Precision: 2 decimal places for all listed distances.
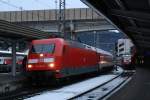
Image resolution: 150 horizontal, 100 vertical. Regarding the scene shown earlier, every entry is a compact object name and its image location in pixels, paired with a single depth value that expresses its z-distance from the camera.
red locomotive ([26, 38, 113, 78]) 25.83
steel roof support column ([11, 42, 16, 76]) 29.09
